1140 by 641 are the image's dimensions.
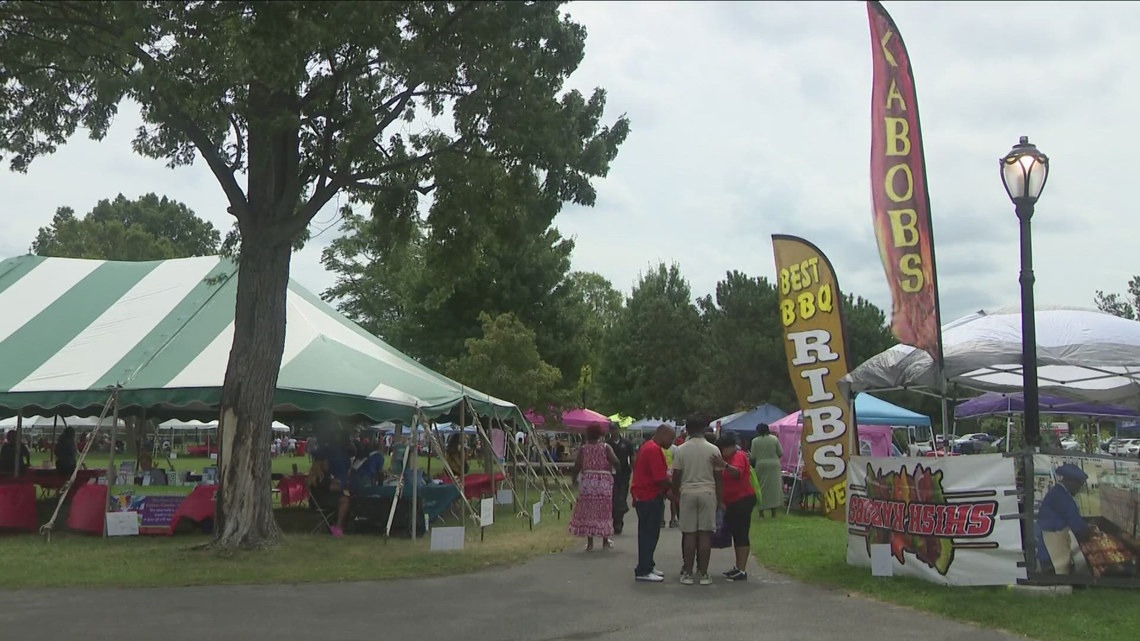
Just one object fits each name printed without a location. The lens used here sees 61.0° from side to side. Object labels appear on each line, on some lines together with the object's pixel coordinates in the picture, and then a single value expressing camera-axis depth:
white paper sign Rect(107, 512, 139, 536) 13.25
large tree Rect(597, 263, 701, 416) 47.81
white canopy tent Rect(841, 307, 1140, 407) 9.77
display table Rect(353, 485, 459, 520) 14.07
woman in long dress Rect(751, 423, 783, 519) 17.20
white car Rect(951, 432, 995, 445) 50.66
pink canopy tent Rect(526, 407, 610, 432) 31.87
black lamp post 8.73
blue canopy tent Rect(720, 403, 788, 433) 29.20
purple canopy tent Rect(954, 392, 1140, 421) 15.55
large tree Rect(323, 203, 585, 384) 31.58
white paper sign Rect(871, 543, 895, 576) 9.63
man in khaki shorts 9.51
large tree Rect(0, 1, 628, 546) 10.07
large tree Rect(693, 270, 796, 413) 40.28
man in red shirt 9.90
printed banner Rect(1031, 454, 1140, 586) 8.70
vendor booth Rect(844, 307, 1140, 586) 8.76
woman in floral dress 12.43
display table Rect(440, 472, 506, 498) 17.52
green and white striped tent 13.52
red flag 9.60
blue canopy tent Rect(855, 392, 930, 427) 21.75
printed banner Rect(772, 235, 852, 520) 13.21
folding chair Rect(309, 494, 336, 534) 14.49
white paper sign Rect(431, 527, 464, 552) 11.71
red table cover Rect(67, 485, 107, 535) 13.73
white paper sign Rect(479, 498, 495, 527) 13.47
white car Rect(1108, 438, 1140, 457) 41.94
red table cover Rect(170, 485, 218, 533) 13.67
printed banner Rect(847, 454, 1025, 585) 8.84
